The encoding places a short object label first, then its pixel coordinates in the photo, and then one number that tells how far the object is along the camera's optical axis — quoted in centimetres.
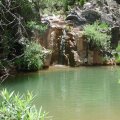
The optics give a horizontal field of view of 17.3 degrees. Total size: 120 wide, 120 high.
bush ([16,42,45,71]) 2019
